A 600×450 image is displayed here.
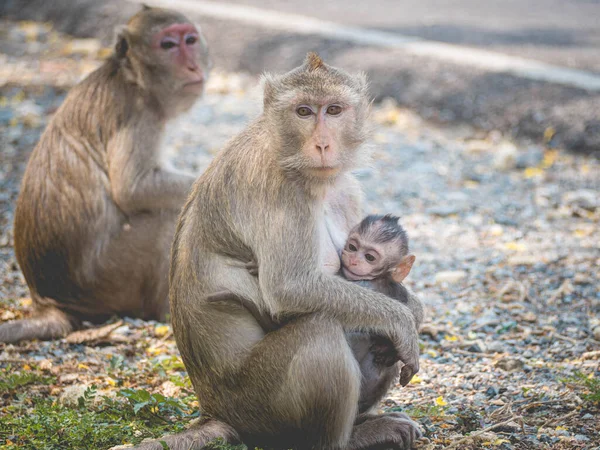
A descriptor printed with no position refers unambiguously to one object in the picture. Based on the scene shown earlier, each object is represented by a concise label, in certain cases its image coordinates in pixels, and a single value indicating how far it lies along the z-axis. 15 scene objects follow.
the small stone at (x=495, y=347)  9.59
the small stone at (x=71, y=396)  8.44
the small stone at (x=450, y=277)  11.62
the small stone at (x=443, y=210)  13.88
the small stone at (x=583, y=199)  13.83
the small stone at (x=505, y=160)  15.52
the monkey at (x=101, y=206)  10.72
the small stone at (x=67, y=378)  9.15
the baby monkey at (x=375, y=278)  7.67
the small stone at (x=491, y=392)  8.55
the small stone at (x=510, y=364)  9.11
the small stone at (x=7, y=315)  11.14
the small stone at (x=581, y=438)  7.44
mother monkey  7.07
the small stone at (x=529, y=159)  15.51
